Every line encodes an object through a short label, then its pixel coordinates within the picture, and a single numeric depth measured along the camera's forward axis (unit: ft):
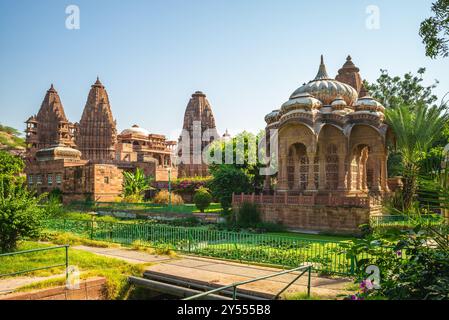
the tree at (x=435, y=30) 29.37
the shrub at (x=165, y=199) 99.58
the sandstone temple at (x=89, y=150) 109.50
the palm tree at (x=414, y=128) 62.59
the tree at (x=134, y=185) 109.91
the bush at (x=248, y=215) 68.90
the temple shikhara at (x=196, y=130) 199.62
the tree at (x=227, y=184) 81.67
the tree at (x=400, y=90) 123.34
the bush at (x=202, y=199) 84.89
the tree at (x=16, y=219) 38.73
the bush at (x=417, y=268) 13.65
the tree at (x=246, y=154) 92.38
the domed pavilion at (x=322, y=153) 65.26
